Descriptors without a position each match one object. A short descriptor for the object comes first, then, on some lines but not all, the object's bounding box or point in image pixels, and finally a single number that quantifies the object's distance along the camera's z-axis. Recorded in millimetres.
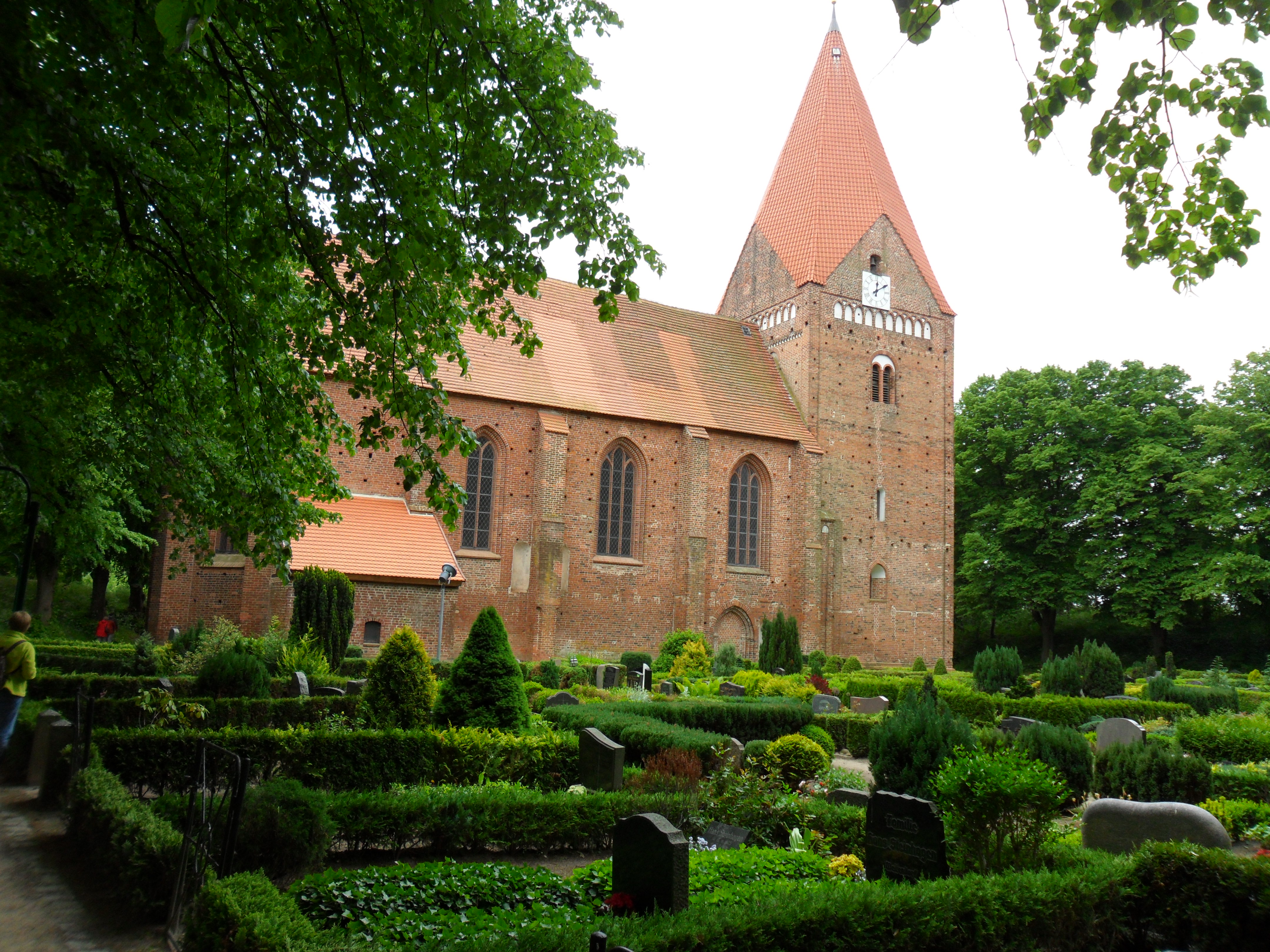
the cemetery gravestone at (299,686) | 14031
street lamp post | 20703
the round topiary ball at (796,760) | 10359
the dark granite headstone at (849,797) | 8508
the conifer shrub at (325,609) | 18656
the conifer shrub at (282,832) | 6230
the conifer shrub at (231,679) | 12992
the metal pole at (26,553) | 9539
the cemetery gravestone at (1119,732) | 11633
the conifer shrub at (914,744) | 8164
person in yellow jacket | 8977
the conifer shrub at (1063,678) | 18500
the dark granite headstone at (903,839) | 5965
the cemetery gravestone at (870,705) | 16156
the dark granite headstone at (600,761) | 8977
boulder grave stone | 6688
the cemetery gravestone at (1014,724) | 12742
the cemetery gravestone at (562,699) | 14000
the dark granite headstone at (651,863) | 5078
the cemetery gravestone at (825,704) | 16141
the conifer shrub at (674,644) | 23828
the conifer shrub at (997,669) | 20062
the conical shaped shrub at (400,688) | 10680
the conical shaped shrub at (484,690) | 10578
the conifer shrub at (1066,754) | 10242
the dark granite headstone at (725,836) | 7543
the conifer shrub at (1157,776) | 9852
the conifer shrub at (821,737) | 12453
